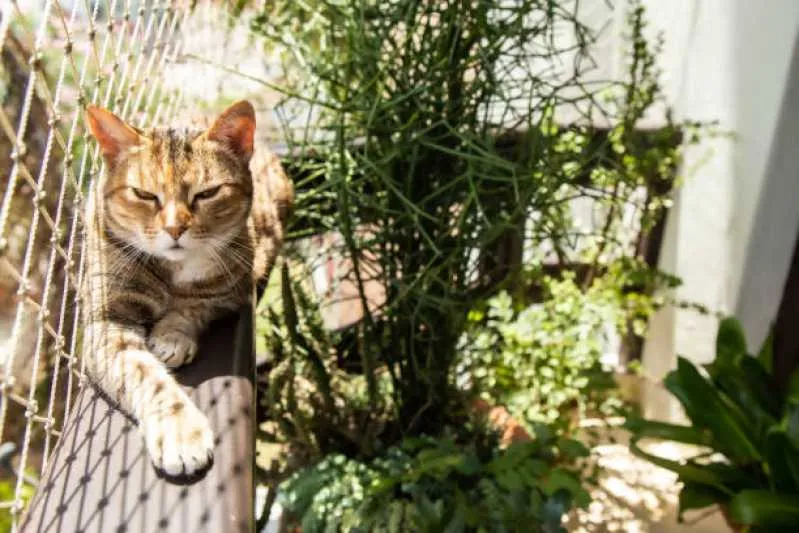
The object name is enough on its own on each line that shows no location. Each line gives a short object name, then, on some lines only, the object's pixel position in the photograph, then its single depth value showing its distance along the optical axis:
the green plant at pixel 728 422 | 1.25
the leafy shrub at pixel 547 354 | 1.36
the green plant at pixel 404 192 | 0.89
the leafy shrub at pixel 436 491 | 0.98
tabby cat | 0.69
